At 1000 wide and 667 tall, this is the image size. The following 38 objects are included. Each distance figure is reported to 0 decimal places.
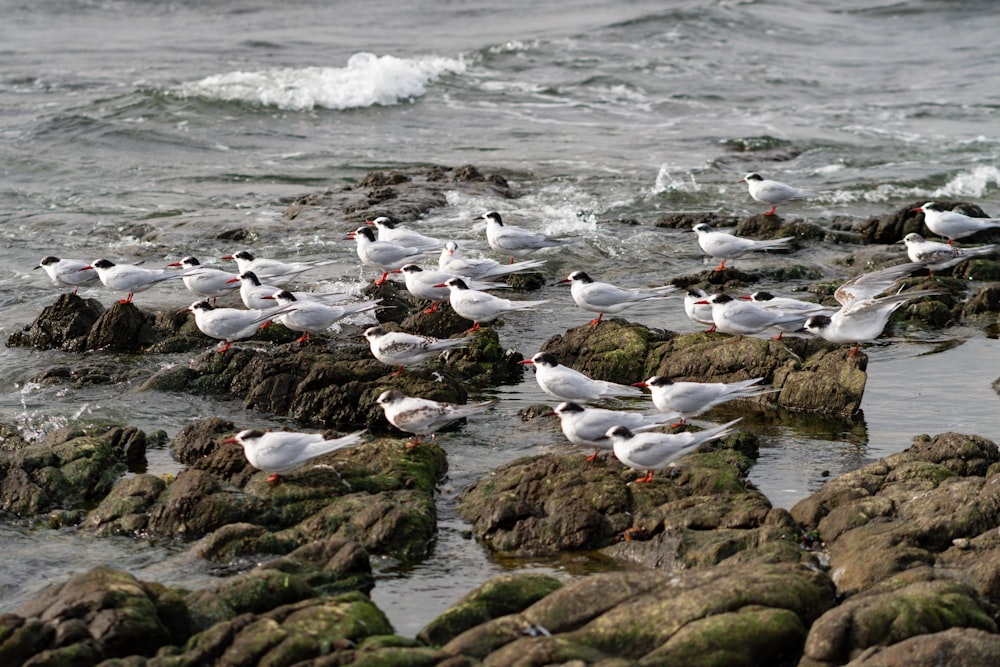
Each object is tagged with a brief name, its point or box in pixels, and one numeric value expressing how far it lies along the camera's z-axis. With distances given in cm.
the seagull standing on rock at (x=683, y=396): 920
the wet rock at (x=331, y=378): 1001
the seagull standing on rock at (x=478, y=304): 1124
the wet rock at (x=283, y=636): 574
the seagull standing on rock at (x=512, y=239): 1392
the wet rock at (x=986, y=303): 1262
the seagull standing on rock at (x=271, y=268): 1259
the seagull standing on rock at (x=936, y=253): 1361
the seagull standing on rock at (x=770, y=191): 1673
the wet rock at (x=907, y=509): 684
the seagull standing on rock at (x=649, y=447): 809
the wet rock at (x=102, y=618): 588
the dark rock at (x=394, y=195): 1734
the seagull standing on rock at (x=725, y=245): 1389
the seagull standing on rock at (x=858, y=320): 1037
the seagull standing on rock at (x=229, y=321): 1088
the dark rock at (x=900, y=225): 1602
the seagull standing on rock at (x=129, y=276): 1247
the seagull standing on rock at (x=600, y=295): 1157
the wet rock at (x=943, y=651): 555
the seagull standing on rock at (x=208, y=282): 1239
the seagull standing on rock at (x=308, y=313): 1119
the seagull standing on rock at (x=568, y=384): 961
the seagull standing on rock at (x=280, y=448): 816
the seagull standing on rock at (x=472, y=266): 1264
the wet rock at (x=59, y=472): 839
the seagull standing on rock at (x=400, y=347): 1012
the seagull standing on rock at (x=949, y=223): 1495
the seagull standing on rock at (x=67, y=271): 1307
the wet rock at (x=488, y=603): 631
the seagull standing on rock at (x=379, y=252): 1311
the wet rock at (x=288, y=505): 759
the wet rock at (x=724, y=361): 1002
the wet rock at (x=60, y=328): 1203
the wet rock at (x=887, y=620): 590
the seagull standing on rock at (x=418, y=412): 902
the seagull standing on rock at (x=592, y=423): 859
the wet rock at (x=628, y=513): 729
